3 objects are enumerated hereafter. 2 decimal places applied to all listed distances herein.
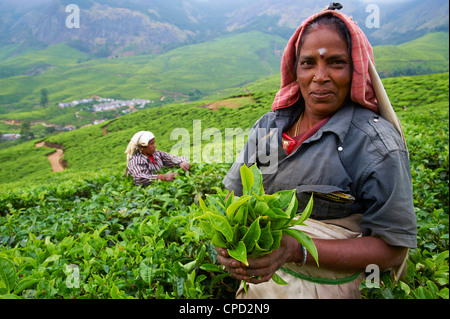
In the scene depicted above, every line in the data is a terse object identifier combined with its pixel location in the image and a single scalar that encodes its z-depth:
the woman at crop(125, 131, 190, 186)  4.30
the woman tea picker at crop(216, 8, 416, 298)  1.11
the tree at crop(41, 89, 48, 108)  67.38
